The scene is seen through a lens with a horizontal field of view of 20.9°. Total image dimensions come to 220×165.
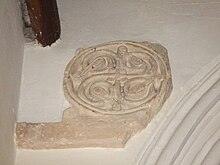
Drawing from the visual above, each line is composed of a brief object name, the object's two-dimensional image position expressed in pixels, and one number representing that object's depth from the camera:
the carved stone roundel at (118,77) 2.03
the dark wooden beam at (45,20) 2.16
